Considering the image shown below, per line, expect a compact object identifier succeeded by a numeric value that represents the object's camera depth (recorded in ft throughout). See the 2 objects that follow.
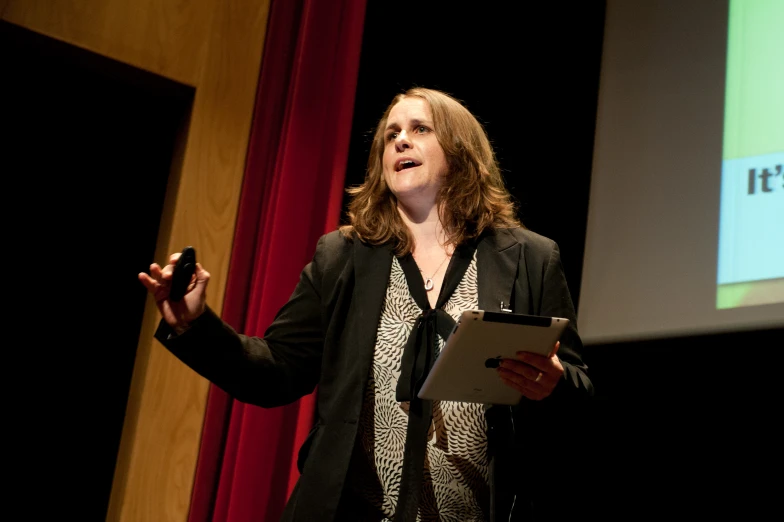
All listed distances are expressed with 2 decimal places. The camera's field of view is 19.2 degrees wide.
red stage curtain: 15.74
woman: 13.11
